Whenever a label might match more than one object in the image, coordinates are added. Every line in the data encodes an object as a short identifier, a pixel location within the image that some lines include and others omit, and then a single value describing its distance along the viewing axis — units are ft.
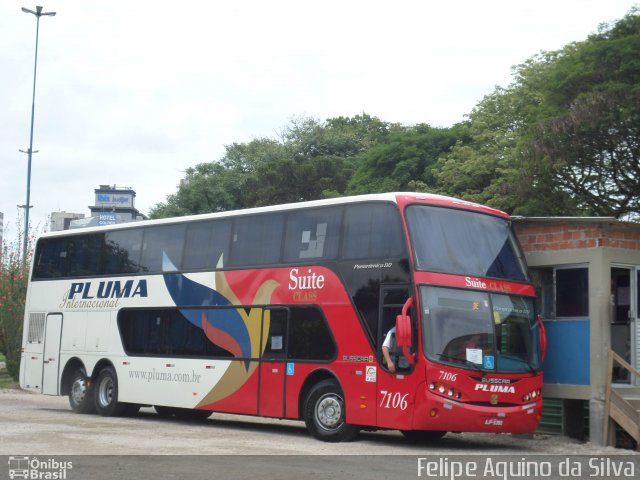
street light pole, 147.06
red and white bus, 52.01
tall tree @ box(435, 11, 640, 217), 108.58
